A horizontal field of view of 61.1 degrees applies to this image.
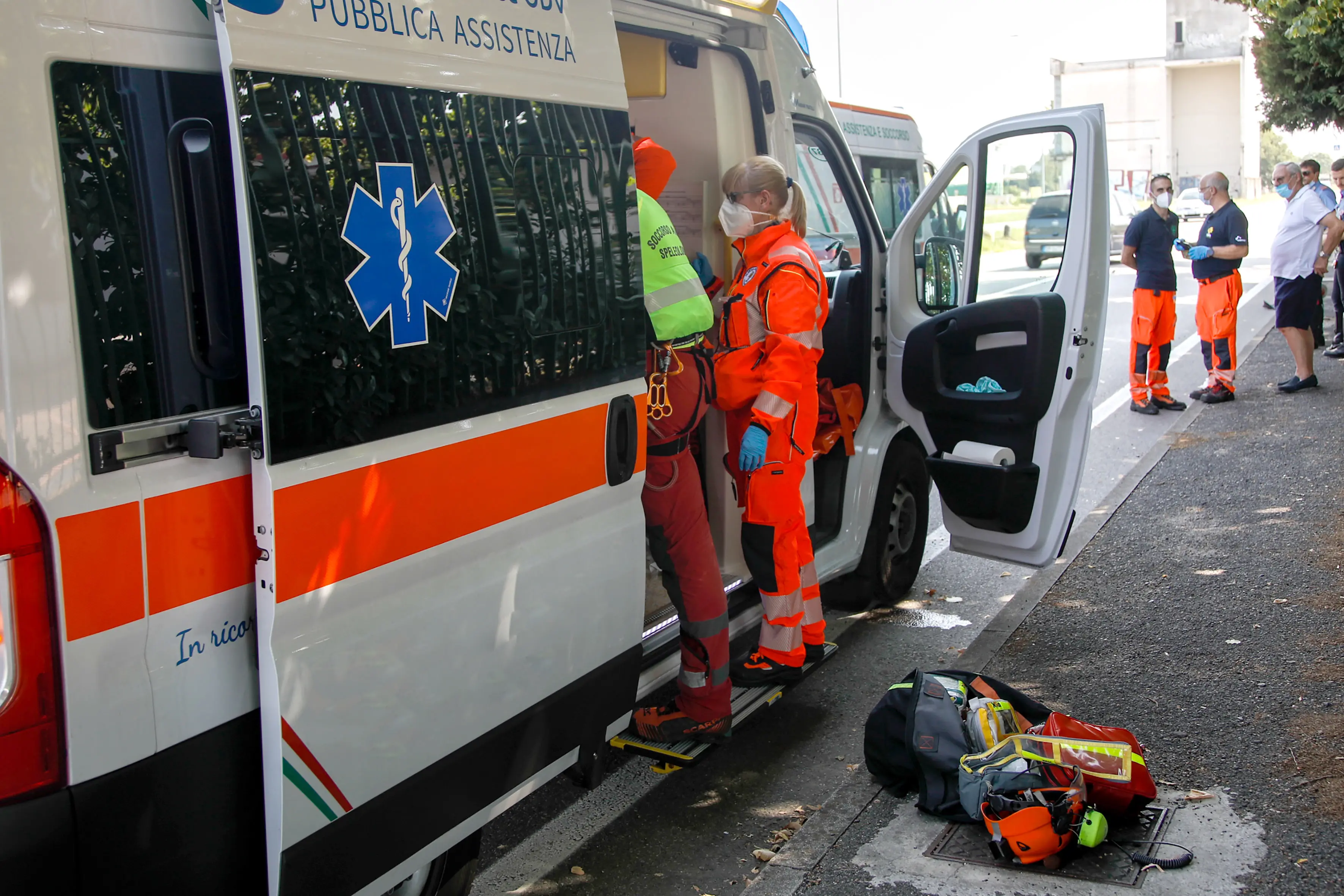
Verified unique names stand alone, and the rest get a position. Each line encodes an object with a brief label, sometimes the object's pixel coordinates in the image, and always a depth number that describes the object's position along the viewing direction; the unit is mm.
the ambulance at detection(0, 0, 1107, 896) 1712
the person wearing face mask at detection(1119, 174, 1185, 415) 9141
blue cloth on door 4461
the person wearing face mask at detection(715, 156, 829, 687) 3768
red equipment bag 3061
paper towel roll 4457
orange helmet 2947
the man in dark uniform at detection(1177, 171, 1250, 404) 9203
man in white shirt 9242
